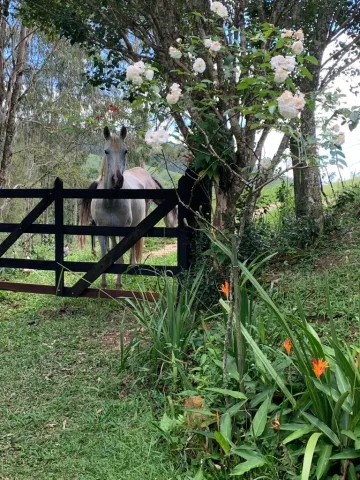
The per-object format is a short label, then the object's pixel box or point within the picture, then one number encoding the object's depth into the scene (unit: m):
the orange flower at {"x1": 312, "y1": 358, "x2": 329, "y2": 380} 1.86
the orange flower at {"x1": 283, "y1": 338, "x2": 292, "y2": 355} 2.16
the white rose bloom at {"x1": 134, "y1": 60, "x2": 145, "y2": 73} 2.79
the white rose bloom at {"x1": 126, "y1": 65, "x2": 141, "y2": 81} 2.77
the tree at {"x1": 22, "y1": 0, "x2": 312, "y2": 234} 4.25
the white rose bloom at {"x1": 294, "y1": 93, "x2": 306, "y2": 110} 2.13
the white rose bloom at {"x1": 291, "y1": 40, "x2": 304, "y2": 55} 2.71
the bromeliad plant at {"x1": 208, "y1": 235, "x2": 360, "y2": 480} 1.83
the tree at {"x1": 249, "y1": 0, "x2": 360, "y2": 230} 5.60
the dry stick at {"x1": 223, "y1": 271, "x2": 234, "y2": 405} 2.25
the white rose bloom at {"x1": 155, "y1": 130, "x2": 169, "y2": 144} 2.51
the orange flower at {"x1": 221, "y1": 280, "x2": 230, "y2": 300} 2.40
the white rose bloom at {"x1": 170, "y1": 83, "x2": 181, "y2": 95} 2.72
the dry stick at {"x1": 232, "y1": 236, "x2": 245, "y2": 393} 2.17
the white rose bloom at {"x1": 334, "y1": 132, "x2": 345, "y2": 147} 2.65
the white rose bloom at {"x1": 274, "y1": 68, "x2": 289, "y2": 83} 2.36
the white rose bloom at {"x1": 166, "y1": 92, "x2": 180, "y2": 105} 2.70
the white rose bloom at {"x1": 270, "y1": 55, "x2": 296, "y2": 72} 2.38
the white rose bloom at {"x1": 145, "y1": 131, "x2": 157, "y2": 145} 2.51
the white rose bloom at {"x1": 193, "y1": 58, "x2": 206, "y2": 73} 2.91
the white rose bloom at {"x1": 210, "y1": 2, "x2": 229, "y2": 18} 3.03
